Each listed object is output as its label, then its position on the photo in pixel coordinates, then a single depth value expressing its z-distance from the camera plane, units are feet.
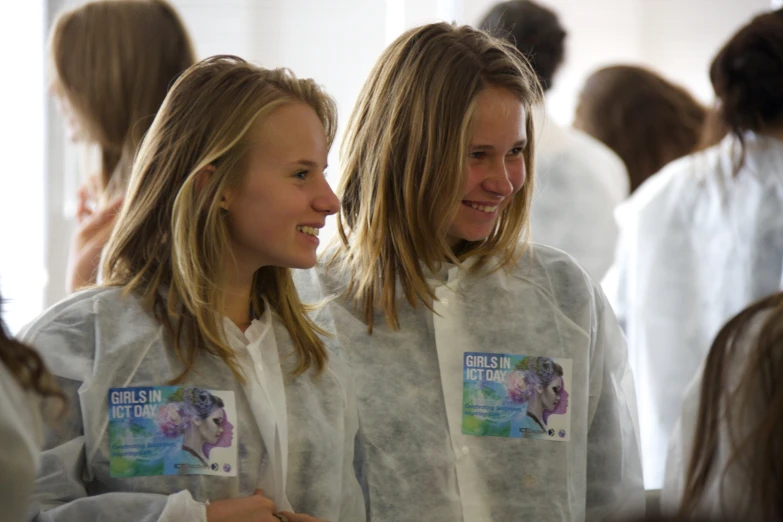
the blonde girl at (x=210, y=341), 9.17
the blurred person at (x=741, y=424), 8.30
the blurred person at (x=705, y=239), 11.77
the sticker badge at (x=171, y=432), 9.18
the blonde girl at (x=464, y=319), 9.73
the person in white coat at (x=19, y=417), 8.33
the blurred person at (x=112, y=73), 11.10
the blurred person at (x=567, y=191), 12.71
